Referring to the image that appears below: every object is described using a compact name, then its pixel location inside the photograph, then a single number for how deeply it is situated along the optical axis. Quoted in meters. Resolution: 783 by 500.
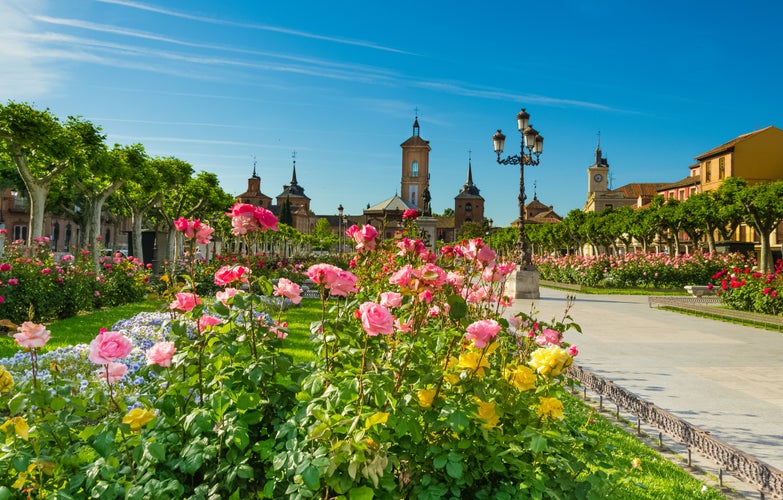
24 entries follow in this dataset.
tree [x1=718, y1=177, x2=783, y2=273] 26.52
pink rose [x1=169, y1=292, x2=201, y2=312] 2.77
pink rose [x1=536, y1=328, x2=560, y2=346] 3.56
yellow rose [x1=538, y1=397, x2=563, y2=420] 2.49
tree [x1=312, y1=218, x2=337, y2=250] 86.38
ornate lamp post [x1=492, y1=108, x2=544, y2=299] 18.78
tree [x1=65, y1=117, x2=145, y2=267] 19.98
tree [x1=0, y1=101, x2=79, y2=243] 16.75
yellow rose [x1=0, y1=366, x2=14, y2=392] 2.47
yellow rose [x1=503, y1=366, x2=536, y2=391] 2.54
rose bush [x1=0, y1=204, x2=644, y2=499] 2.15
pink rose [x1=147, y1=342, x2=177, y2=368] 2.43
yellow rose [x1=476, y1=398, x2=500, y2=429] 2.40
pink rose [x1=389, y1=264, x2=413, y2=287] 2.58
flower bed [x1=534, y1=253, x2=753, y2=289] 28.05
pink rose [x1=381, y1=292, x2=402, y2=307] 2.49
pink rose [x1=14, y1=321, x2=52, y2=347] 2.34
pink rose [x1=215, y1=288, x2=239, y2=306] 2.74
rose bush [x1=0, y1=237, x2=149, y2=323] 10.49
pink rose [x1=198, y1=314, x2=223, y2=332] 2.71
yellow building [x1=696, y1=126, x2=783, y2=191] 46.62
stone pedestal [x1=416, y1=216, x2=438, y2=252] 39.69
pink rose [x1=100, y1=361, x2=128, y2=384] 2.48
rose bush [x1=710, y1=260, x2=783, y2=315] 15.21
